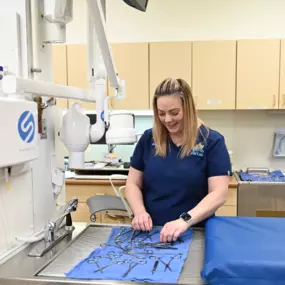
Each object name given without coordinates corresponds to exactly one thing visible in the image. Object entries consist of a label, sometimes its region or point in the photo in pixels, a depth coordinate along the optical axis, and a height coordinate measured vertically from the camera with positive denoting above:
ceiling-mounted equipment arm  1.24 +0.30
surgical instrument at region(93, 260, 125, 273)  1.04 -0.41
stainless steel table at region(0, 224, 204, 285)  0.98 -0.42
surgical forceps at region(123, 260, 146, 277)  1.00 -0.41
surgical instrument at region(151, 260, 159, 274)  1.01 -0.41
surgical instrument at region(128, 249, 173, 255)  1.15 -0.41
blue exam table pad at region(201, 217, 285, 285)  0.87 -0.34
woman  1.52 -0.17
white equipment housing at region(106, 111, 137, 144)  1.37 -0.03
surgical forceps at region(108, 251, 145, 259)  1.12 -0.41
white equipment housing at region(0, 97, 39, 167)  1.02 -0.03
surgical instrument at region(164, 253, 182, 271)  1.11 -0.41
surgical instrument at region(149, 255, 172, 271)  1.04 -0.41
